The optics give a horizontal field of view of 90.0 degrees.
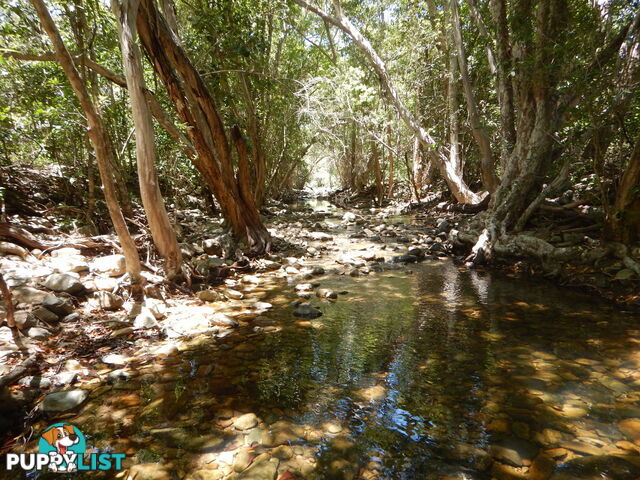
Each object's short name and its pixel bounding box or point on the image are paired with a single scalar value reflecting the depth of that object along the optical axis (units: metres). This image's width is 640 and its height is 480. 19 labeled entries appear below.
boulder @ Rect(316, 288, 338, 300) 5.27
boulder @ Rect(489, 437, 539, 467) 1.99
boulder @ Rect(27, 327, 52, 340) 3.25
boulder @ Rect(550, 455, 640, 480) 1.87
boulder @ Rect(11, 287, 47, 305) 3.67
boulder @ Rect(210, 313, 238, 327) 4.10
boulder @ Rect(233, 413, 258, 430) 2.31
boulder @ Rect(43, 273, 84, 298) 4.13
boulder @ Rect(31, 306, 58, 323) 3.56
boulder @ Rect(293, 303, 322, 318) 4.44
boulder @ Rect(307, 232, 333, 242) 10.75
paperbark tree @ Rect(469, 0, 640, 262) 6.38
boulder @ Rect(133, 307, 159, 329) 3.82
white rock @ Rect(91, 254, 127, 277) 4.77
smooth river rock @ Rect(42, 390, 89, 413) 2.37
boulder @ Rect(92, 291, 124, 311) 4.16
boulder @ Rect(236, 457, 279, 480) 1.90
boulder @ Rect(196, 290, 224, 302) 4.97
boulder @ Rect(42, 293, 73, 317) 3.75
